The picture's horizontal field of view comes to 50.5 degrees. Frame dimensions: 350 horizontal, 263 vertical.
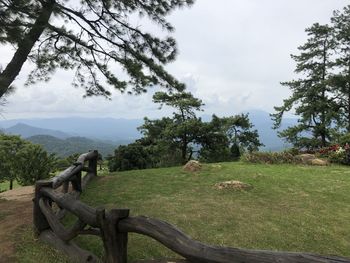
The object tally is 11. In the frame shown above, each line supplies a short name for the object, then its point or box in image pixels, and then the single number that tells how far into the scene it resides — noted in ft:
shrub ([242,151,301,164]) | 51.24
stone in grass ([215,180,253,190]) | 33.09
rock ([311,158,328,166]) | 49.39
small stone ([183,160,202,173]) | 42.68
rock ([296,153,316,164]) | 50.73
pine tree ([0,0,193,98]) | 32.40
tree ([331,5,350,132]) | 93.86
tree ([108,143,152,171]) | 63.16
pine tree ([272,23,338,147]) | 94.94
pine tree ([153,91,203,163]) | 82.69
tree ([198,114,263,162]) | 84.74
